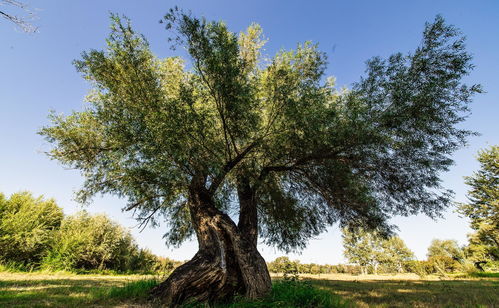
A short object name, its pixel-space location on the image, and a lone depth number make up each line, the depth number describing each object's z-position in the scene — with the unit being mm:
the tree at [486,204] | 26672
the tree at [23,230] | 16844
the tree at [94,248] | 18531
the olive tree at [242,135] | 7301
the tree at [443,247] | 76094
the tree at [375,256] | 60997
